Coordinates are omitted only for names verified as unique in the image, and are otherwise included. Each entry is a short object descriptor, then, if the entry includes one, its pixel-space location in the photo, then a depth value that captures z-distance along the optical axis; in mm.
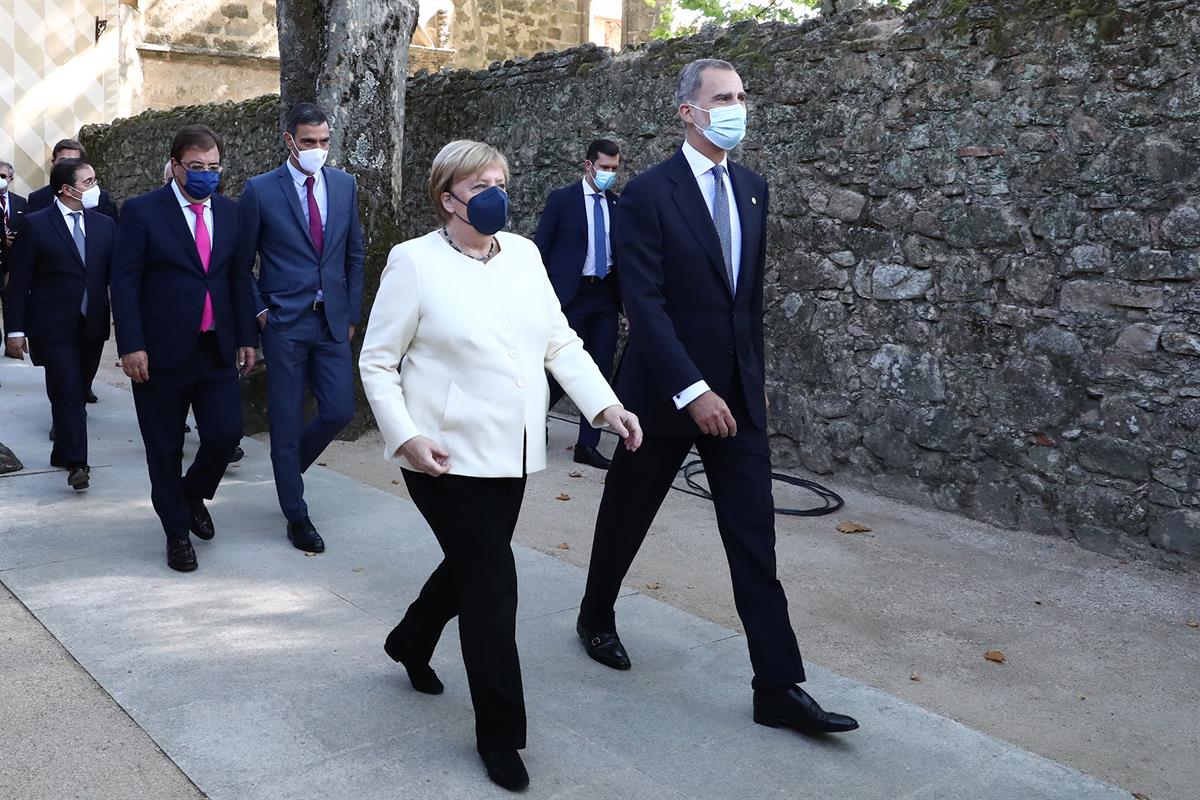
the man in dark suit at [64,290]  6918
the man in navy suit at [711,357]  3746
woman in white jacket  3309
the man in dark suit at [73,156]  8852
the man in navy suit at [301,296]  5875
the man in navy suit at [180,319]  5328
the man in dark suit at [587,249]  7711
